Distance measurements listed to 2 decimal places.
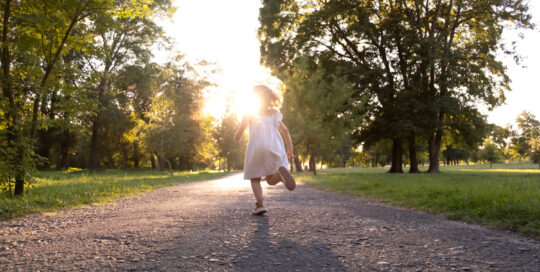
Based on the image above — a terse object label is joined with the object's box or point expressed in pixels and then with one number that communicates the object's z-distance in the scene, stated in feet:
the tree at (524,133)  217.36
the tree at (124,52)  97.14
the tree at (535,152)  144.05
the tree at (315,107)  73.00
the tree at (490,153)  201.87
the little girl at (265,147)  17.34
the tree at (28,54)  22.48
